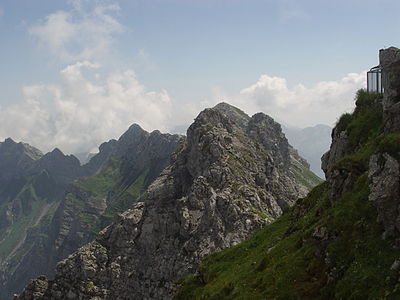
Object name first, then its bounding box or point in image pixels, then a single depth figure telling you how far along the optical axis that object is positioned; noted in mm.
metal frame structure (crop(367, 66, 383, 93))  54438
